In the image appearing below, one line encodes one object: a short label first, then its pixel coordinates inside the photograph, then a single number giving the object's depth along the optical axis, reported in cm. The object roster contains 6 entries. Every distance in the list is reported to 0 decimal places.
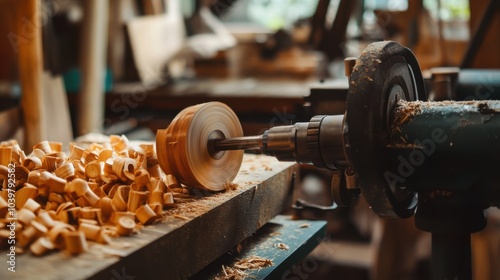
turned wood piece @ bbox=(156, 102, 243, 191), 146
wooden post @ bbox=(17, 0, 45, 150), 256
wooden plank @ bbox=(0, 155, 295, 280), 106
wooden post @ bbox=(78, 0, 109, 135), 338
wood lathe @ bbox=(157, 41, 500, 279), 114
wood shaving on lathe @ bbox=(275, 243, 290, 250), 160
